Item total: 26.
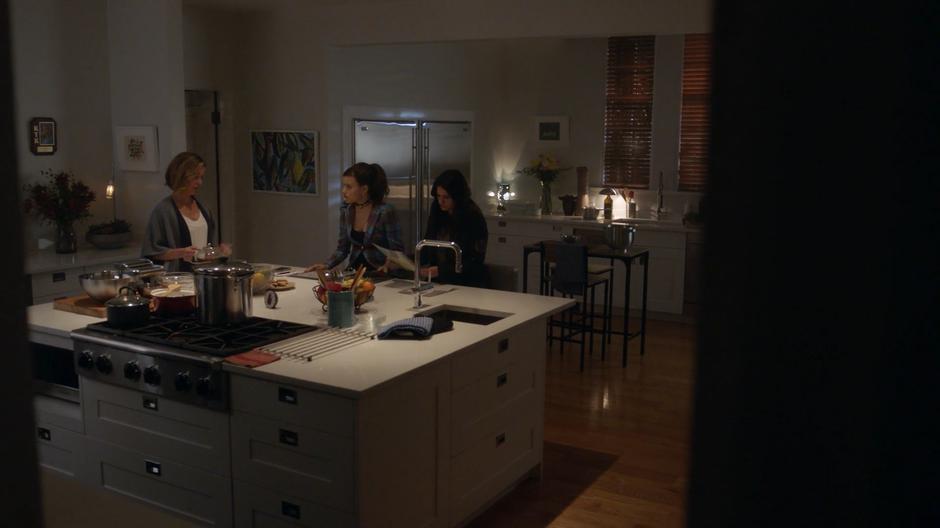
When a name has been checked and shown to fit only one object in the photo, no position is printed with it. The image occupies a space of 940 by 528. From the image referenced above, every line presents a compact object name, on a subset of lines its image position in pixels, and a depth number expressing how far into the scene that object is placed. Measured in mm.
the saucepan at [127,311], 3334
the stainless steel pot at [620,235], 6430
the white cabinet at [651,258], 7523
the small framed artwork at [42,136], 5742
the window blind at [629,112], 8297
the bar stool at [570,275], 6098
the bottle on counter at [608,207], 8266
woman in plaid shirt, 4500
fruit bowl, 3732
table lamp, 8711
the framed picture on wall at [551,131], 8703
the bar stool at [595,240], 6650
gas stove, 3004
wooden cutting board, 3607
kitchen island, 2834
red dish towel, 2920
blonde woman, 4363
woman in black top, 4770
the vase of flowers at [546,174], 8594
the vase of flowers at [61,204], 5641
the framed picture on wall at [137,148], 5996
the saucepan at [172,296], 3559
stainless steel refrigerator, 7195
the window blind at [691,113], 7969
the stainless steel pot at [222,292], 3342
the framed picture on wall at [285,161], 7117
